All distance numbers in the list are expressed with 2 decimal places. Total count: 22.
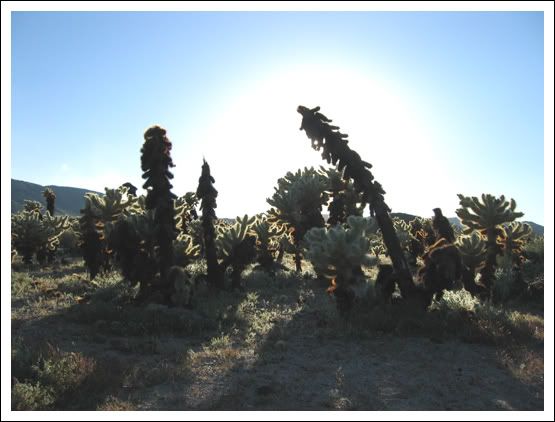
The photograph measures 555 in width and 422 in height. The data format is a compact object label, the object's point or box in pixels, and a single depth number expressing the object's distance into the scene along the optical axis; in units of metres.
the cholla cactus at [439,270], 11.55
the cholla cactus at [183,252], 15.53
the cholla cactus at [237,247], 16.36
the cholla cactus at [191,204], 33.18
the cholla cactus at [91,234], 16.20
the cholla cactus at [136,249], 13.44
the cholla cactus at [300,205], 18.77
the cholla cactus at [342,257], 12.21
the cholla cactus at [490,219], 14.07
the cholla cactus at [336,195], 19.09
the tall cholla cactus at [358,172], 12.89
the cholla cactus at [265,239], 19.77
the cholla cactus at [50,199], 33.75
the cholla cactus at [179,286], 13.06
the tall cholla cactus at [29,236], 21.86
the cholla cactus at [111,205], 16.03
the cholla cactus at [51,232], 22.58
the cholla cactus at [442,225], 13.98
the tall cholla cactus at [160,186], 13.34
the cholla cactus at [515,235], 15.71
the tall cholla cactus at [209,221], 16.48
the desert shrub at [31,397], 6.82
